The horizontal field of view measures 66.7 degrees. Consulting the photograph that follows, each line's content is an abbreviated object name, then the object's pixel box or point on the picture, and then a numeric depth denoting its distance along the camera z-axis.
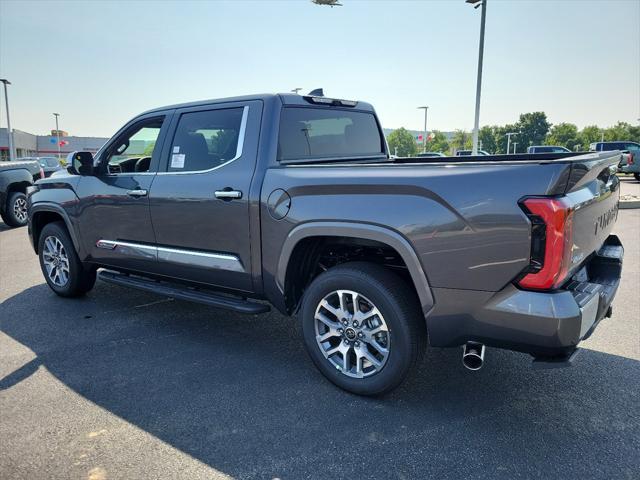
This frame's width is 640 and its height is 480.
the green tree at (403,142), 98.12
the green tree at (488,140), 113.19
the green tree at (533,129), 109.44
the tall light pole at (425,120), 53.88
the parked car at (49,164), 16.47
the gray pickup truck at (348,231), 2.38
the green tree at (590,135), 96.12
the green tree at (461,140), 106.51
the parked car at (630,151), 22.44
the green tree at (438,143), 95.81
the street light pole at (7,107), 33.62
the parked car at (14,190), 10.70
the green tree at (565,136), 99.25
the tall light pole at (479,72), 15.68
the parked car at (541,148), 22.49
